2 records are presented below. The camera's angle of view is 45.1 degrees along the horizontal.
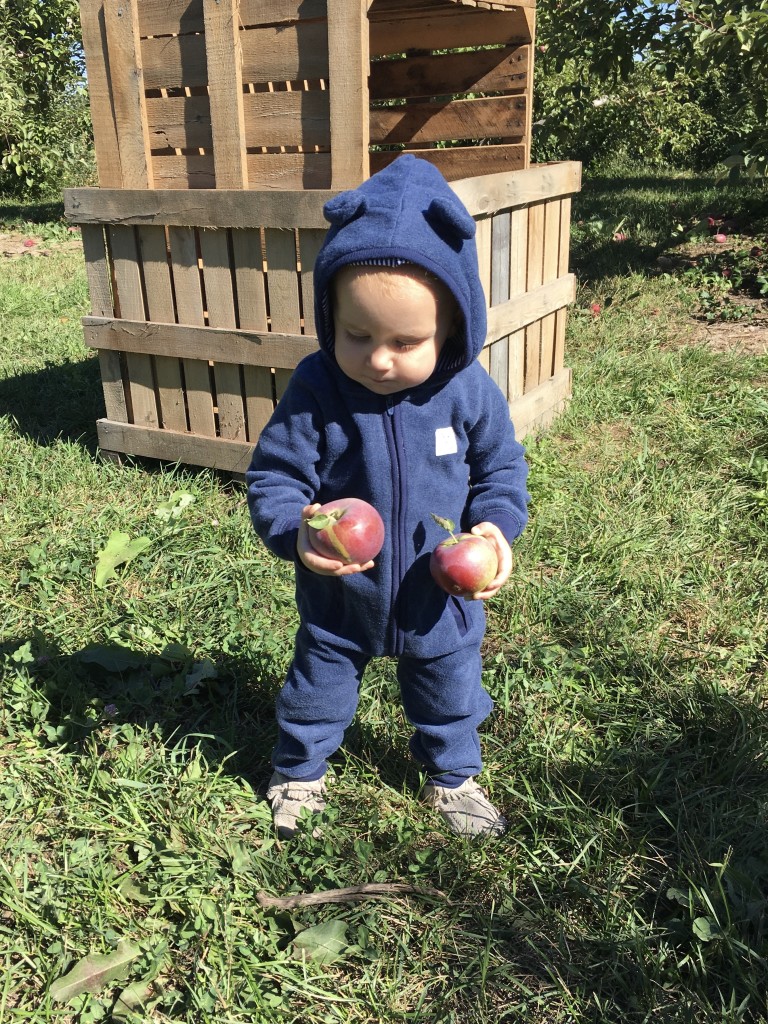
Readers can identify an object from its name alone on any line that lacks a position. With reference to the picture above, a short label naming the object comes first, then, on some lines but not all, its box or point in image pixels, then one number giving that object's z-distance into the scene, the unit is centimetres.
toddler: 171
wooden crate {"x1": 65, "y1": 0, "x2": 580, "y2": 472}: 353
